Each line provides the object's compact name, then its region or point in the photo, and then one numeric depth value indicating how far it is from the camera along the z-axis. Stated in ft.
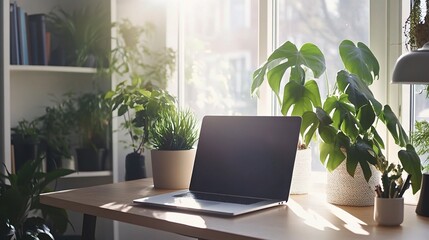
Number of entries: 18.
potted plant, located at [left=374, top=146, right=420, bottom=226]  4.75
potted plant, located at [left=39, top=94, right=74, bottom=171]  8.70
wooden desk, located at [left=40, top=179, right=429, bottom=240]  4.45
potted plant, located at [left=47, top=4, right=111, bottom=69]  8.82
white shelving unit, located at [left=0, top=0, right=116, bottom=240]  8.85
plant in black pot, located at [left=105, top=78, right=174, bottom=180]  7.11
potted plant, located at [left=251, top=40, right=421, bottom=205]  5.42
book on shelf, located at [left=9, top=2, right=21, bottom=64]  8.29
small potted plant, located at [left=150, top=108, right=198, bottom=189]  6.62
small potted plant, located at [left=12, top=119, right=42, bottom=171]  8.41
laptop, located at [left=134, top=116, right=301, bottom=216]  5.63
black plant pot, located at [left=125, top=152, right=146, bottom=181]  8.21
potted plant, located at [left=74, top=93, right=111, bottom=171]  8.82
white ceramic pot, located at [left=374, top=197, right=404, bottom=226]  4.75
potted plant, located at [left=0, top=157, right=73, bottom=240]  7.00
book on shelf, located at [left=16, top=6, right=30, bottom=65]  8.38
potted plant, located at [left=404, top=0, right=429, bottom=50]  5.51
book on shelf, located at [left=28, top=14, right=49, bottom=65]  8.58
